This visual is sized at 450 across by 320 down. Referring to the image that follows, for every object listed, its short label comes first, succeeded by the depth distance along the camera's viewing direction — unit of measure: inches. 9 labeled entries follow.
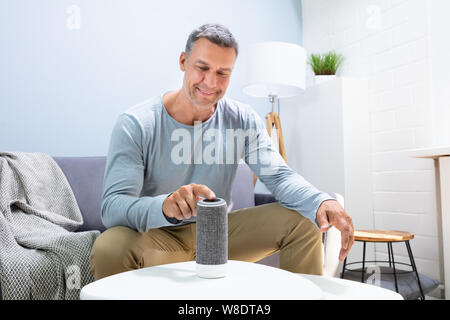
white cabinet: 89.4
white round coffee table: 27.2
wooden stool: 63.5
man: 39.0
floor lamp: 88.4
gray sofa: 73.0
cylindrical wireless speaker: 29.9
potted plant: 98.8
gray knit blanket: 47.7
